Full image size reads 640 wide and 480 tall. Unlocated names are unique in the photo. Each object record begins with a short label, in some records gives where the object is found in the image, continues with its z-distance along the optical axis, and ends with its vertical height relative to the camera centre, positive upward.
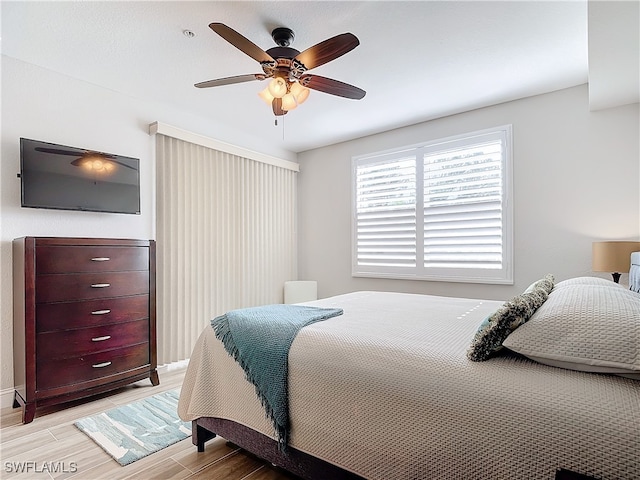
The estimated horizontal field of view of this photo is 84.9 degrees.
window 3.42 +0.32
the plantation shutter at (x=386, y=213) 4.01 +0.32
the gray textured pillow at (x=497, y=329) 1.22 -0.32
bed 0.95 -0.51
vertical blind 3.45 +0.05
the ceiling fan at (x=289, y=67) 1.90 +1.06
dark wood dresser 2.36 -0.56
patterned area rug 2.01 -1.20
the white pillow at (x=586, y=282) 1.91 -0.24
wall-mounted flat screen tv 2.55 +0.51
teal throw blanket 1.54 -0.50
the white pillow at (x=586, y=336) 1.02 -0.30
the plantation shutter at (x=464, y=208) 3.44 +0.33
